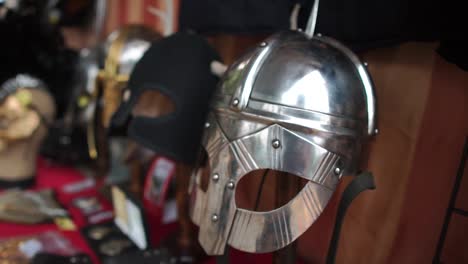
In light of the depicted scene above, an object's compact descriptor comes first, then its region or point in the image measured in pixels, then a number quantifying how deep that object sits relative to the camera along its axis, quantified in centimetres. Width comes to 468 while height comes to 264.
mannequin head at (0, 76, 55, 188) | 133
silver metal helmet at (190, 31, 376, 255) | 61
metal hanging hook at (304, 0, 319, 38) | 76
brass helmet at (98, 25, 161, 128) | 125
